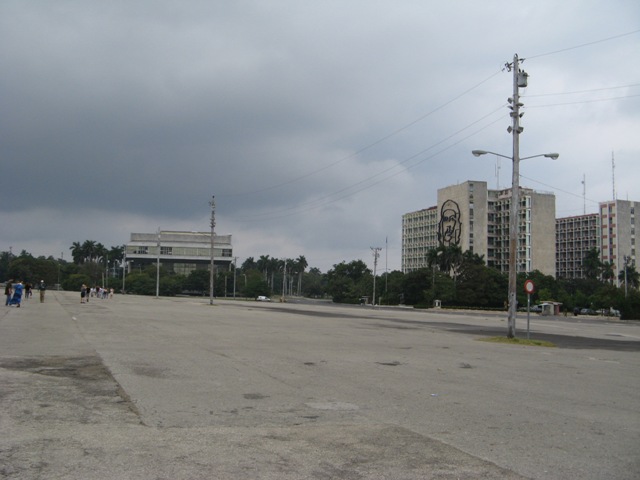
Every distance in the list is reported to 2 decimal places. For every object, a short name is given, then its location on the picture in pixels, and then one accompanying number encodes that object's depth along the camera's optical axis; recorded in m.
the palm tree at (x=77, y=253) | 198.25
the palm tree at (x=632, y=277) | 159.12
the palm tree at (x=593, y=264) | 166.00
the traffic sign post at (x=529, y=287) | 26.39
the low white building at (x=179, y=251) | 184.62
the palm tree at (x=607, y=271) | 169.38
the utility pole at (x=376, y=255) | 114.96
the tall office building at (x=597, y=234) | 198.00
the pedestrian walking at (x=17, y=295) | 38.56
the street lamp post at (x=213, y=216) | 69.99
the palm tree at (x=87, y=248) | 198.62
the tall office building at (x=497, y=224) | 174.38
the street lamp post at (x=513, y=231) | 26.47
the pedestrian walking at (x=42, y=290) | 48.84
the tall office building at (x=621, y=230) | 189.88
